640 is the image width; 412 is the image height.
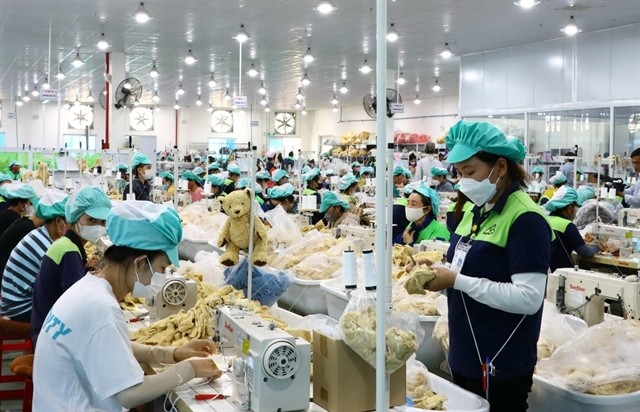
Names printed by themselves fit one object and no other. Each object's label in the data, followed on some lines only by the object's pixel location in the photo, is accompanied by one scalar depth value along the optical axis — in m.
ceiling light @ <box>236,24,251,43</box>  11.83
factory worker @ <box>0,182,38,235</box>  5.76
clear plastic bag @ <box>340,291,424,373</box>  1.99
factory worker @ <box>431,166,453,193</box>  10.71
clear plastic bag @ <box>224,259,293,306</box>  3.78
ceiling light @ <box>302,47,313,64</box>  14.19
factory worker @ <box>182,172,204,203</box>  10.31
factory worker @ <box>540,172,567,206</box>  9.48
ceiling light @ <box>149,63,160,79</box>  16.35
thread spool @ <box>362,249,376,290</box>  2.02
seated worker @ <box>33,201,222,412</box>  1.93
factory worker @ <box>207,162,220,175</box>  12.89
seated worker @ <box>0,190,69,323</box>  3.67
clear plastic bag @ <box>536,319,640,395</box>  2.67
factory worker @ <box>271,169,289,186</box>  10.65
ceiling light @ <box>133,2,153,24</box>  9.81
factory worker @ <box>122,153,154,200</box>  9.41
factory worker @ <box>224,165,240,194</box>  11.13
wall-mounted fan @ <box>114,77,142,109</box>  12.77
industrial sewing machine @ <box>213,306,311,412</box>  2.05
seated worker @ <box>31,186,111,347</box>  3.00
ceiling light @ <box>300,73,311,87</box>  18.62
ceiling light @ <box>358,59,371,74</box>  16.00
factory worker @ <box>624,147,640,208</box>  7.54
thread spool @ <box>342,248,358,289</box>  2.16
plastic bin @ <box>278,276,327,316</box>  4.49
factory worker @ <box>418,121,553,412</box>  2.20
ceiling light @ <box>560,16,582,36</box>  10.37
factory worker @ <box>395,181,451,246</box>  5.30
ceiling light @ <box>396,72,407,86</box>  17.93
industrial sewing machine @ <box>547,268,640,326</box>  3.20
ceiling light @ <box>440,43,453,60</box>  13.77
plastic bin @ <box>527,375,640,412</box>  2.56
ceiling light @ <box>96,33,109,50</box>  12.72
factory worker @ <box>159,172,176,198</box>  11.08
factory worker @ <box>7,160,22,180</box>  12.42
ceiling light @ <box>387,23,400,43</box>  11.49
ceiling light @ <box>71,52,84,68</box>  14.09
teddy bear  3.90
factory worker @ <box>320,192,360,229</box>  6.84
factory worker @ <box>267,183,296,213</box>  7.11
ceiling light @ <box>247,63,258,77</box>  16.88
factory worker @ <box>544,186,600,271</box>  5.39
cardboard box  2.11
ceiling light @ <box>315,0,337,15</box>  9.11
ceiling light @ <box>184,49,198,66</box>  14.24
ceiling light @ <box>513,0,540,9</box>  8.52
